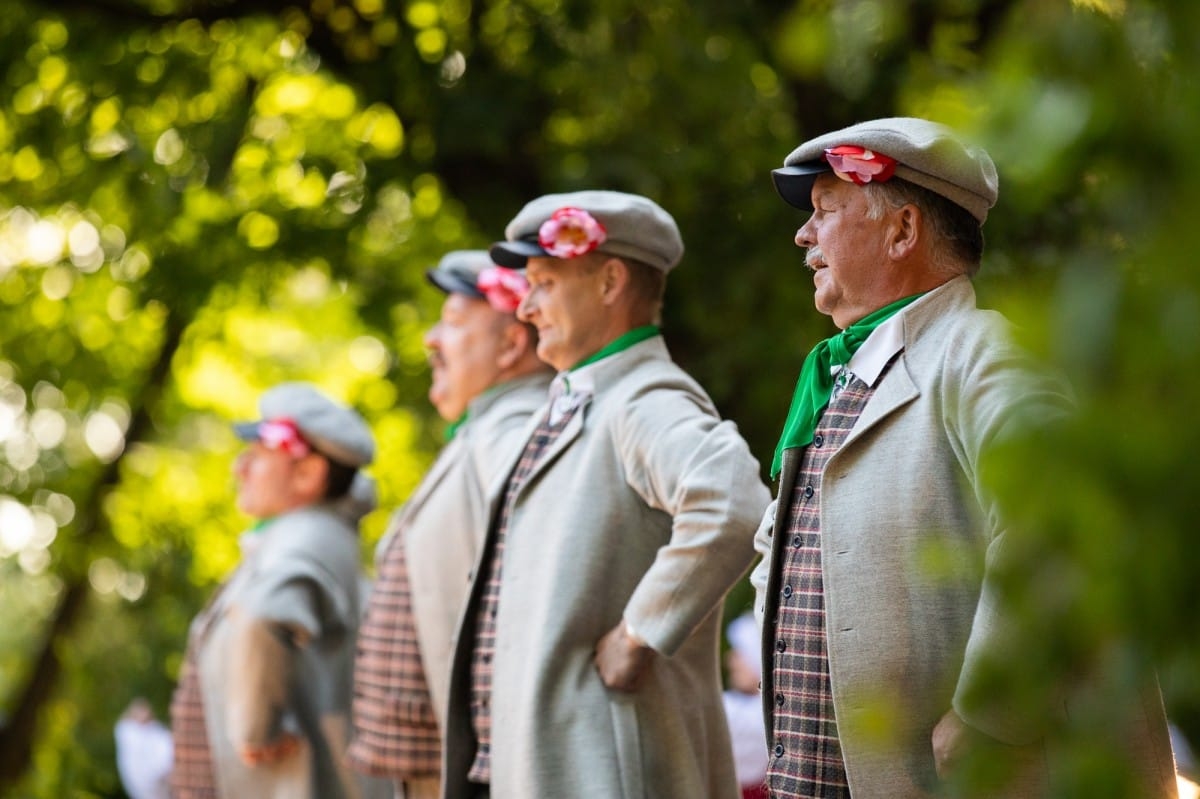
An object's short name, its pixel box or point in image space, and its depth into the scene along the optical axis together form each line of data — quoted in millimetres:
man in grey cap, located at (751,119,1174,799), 5184
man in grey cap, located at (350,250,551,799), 8836
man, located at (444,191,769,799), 6785
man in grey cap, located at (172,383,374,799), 10633
